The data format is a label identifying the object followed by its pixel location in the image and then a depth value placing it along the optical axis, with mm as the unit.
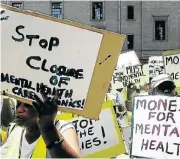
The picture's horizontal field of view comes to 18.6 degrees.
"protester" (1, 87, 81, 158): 2203
